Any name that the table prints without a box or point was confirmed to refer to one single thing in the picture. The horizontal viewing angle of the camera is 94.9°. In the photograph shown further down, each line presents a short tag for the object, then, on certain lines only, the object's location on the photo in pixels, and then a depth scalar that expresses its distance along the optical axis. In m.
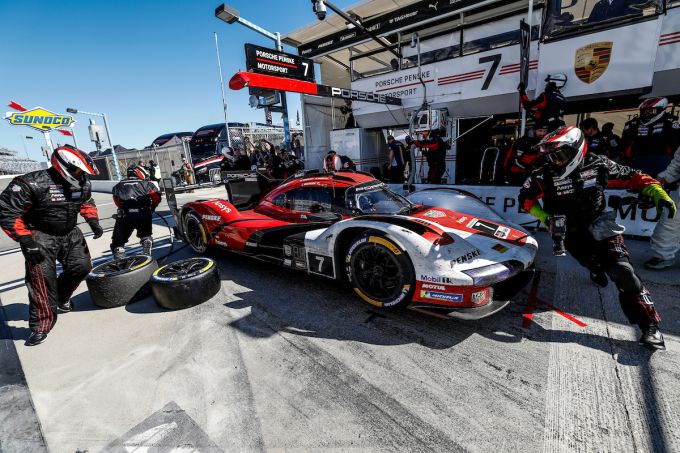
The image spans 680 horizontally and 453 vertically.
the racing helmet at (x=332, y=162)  6.94
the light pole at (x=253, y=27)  6.80
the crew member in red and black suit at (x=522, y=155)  5.63
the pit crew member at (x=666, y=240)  3.59
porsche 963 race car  2.56
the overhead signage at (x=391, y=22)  8.74
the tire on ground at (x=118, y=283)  3.36
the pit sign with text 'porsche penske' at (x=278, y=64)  5.39
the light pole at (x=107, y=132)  18.58
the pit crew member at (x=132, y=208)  4.42
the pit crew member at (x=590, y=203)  2.41
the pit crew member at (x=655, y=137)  4.41
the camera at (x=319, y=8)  6.58
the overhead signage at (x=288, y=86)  4.91
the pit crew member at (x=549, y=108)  5.89
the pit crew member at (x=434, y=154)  7.71
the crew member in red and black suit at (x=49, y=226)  2.84
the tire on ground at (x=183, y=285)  3.22
